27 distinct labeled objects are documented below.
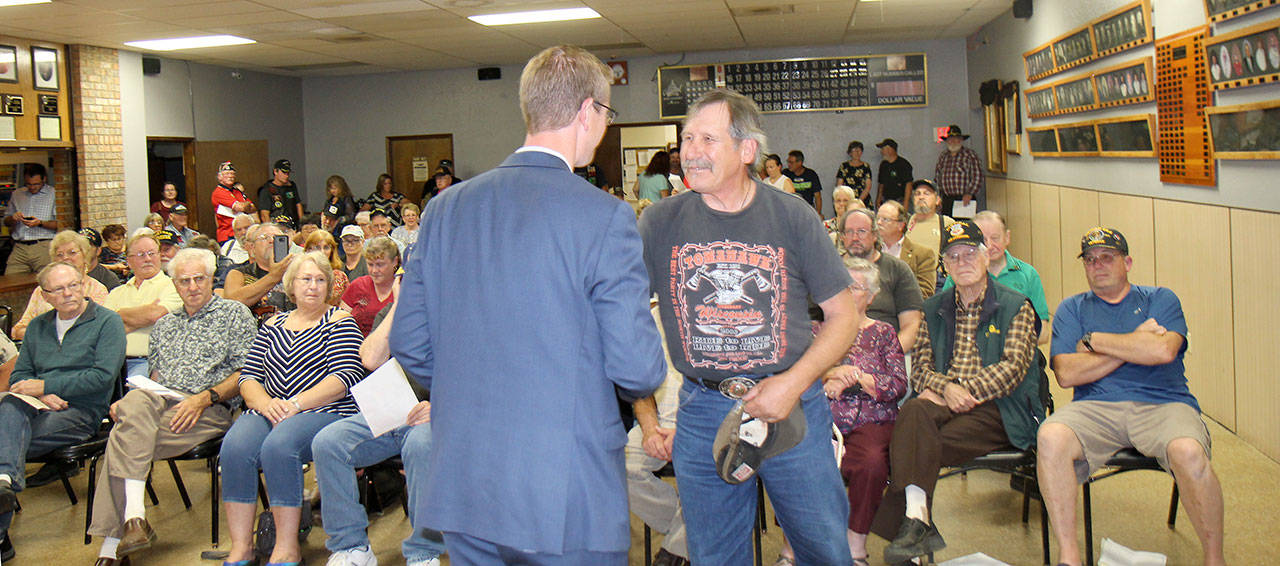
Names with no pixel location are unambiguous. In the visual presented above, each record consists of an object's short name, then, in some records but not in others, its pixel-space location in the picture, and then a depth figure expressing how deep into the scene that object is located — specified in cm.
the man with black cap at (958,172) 1126
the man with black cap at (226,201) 1059
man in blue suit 156
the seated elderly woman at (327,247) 569
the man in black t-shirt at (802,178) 1201
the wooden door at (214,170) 1148
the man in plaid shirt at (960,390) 319
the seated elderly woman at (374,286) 468
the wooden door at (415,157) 1388
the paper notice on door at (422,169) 1397
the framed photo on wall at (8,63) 895
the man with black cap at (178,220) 866
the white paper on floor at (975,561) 326
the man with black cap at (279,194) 1164
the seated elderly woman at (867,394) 321
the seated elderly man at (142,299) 462
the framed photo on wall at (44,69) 932
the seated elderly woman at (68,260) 507
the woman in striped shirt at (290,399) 346
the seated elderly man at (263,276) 536
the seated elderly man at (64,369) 387
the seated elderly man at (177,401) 359
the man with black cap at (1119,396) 299
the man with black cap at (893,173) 1206
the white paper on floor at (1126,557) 319
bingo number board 1232
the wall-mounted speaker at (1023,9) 849
